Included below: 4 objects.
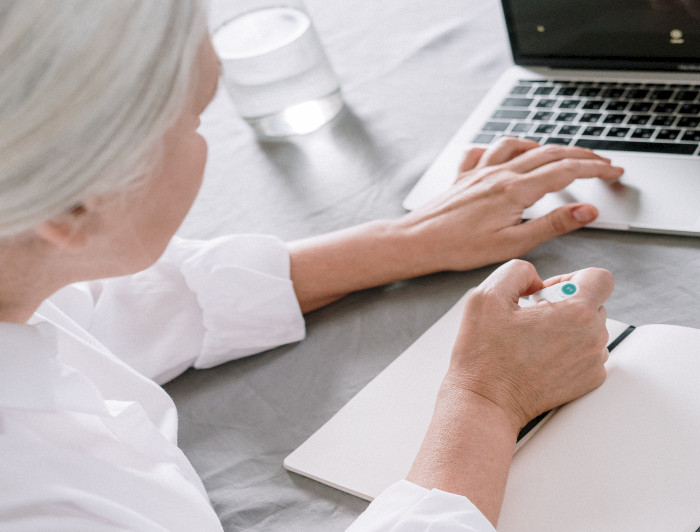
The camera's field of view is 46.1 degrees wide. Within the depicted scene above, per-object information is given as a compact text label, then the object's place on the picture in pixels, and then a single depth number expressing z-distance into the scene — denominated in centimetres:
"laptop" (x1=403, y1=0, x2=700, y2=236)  77
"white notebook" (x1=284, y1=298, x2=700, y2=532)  53
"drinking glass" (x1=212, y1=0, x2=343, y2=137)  107
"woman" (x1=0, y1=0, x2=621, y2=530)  43
